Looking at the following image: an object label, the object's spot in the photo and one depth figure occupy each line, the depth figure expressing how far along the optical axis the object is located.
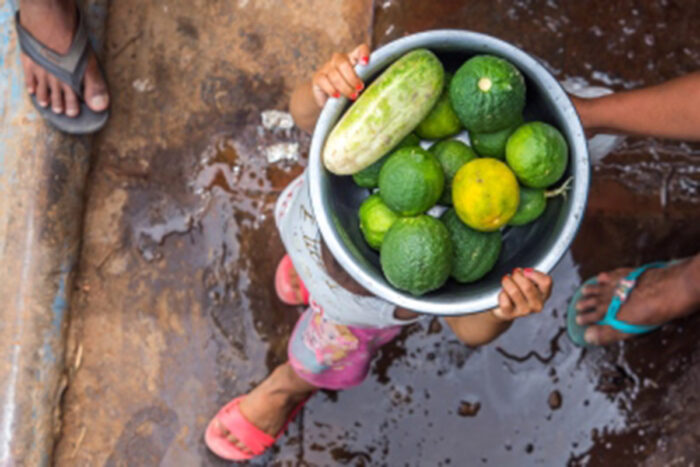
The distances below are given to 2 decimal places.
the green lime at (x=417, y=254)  1.21
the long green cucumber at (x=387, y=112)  1.29
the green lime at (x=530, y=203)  1.34
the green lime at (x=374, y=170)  1.39
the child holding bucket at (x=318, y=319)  1.40
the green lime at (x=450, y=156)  1.36
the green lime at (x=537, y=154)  1.25
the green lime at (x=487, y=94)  1.23
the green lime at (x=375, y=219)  1.36
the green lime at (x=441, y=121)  1.38
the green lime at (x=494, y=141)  1.35
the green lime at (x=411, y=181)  1.25
